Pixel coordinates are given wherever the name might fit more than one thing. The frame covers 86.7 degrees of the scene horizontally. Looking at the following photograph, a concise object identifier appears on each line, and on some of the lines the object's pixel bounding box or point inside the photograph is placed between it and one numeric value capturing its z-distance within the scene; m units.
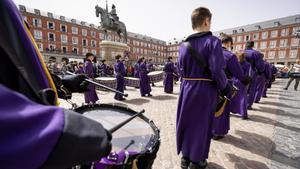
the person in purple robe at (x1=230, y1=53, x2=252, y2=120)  5.15
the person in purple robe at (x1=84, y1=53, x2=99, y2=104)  7.24
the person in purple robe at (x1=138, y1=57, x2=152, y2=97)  9.55
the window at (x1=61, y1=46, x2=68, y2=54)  48.55
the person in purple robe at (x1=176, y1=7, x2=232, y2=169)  2.36
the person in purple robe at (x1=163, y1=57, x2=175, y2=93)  10.78
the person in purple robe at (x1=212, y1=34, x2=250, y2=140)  3.50
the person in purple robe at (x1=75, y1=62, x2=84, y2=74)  8.01
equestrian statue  19.31
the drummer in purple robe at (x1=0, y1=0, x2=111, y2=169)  0.42
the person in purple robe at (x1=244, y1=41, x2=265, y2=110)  5.80
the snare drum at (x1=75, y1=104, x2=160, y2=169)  1.15
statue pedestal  15.68
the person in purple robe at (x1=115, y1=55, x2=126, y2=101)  8.52
